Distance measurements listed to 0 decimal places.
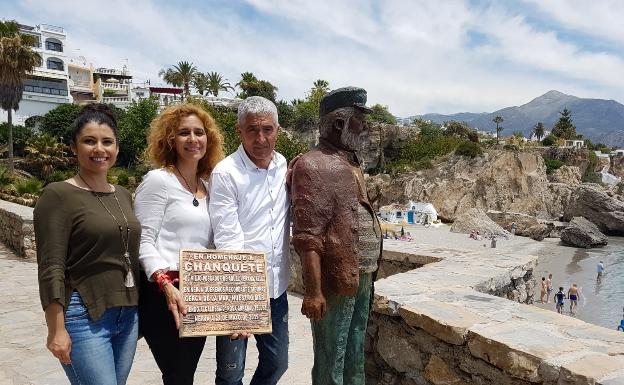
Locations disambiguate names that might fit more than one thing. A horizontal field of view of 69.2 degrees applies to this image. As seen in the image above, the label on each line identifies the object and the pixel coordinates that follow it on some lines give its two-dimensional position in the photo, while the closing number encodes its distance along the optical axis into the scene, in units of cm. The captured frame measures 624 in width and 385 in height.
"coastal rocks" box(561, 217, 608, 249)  3195
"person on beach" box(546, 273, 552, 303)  1764
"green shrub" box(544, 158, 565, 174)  5532
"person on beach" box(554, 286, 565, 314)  1617
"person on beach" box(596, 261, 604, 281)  2245
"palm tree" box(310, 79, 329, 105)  5359
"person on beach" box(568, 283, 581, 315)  1692
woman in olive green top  187
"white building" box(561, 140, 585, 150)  7018
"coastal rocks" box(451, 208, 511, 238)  2798
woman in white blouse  218
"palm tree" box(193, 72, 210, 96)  5162
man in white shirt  223
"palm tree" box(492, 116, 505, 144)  7080
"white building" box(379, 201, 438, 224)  2933
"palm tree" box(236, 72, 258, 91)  4772
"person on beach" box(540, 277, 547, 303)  1750
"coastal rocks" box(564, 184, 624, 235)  4047
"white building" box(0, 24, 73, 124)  4725
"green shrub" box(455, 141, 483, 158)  3859
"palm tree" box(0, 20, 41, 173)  2333
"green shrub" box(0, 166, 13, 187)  1556
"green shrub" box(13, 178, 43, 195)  1356
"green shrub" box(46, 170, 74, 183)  2494
